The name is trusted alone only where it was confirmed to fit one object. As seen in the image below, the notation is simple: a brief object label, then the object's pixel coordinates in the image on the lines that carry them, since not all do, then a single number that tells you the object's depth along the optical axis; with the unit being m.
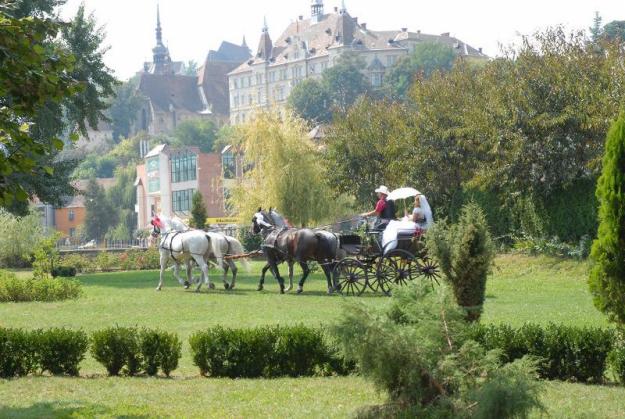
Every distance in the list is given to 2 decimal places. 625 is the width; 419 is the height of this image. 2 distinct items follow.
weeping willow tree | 45.53
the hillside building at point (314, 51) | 164.38
